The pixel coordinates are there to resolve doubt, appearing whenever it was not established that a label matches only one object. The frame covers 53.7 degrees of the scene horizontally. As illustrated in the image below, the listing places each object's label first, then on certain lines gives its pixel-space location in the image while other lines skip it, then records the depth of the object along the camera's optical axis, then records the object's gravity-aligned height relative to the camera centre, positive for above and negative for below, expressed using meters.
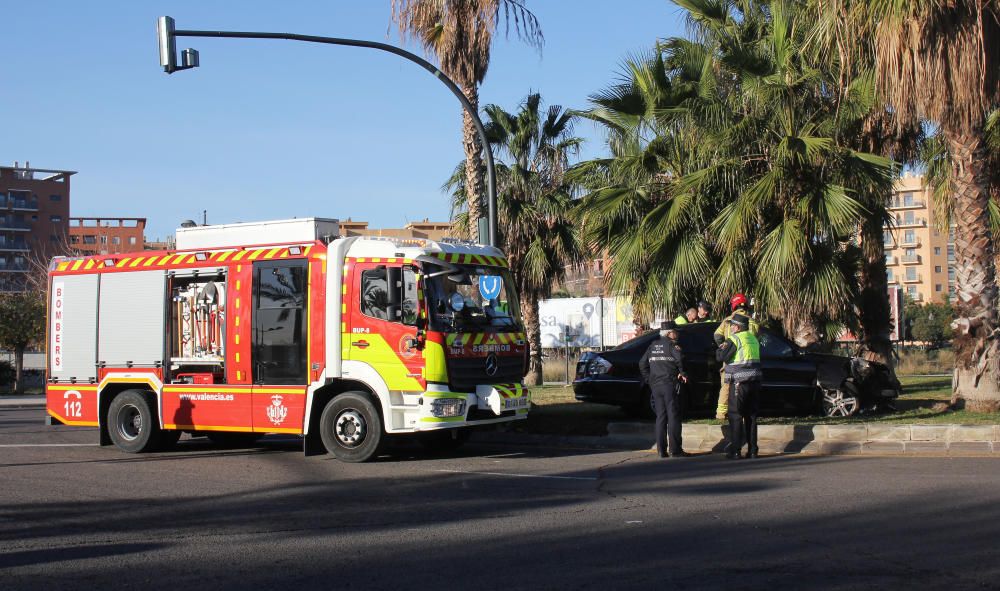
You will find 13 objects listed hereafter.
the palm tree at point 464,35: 18.97 +6.01
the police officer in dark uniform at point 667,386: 12.53 -0.57
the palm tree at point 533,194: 26.52 +4.06
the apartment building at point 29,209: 109.88 +16.10
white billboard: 44.26 +0.87
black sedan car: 15.39 -0.60
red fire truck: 12.34 +0.09
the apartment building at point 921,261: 108.44 +8.47
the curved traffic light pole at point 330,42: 14.50 +4.34
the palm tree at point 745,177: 16.33 +2.87
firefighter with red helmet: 13.61 +0.08
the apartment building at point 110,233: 124.88 +15.00
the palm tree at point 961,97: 13.53 +3.34
